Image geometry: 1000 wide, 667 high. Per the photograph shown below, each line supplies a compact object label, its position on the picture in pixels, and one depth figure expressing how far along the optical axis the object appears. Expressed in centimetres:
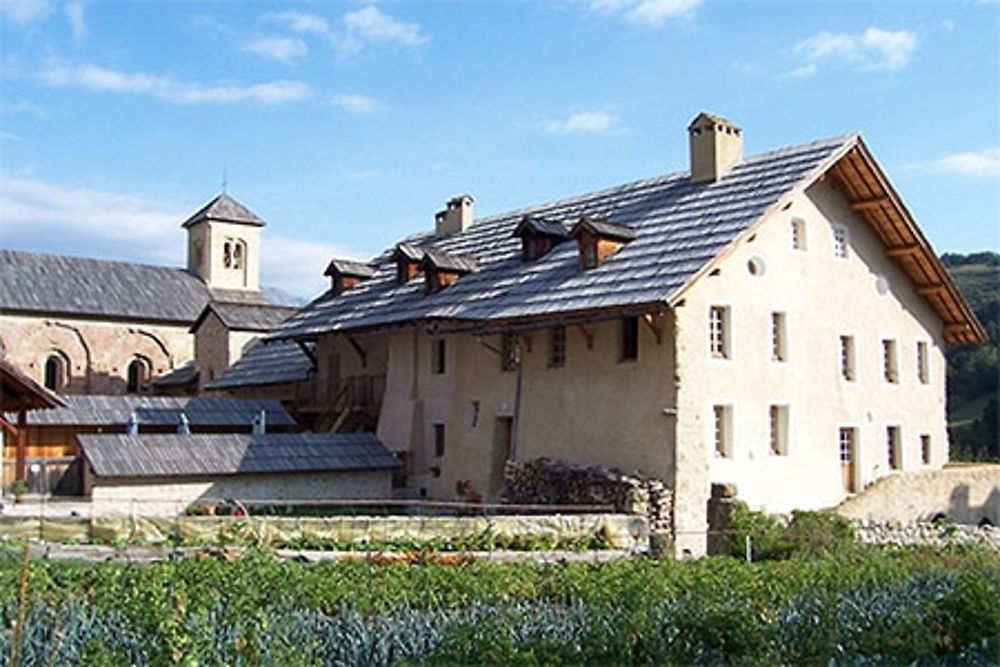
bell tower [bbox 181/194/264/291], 6044
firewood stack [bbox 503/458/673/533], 2175
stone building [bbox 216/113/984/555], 2283
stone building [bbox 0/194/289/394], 4962
